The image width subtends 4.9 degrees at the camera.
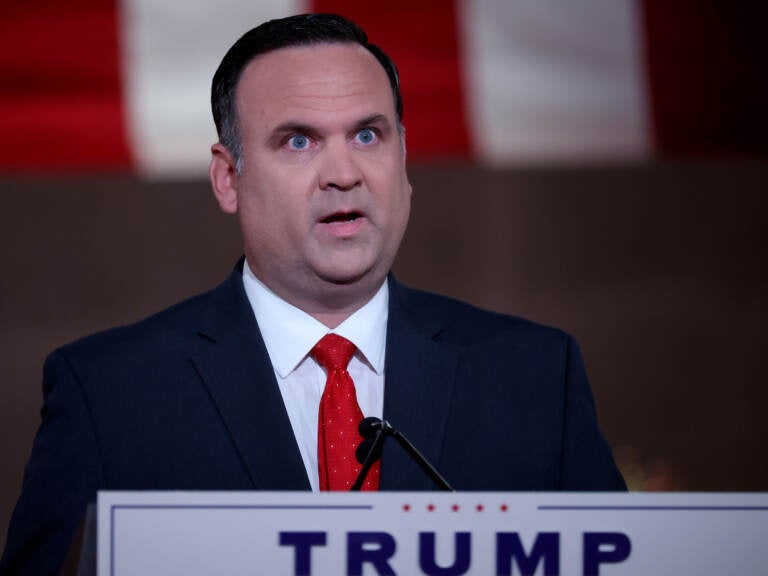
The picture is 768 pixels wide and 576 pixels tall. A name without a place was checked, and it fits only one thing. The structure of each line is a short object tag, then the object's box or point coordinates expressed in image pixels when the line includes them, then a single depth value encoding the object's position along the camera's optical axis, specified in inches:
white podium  303.5
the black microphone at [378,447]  307.1
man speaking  312.7
